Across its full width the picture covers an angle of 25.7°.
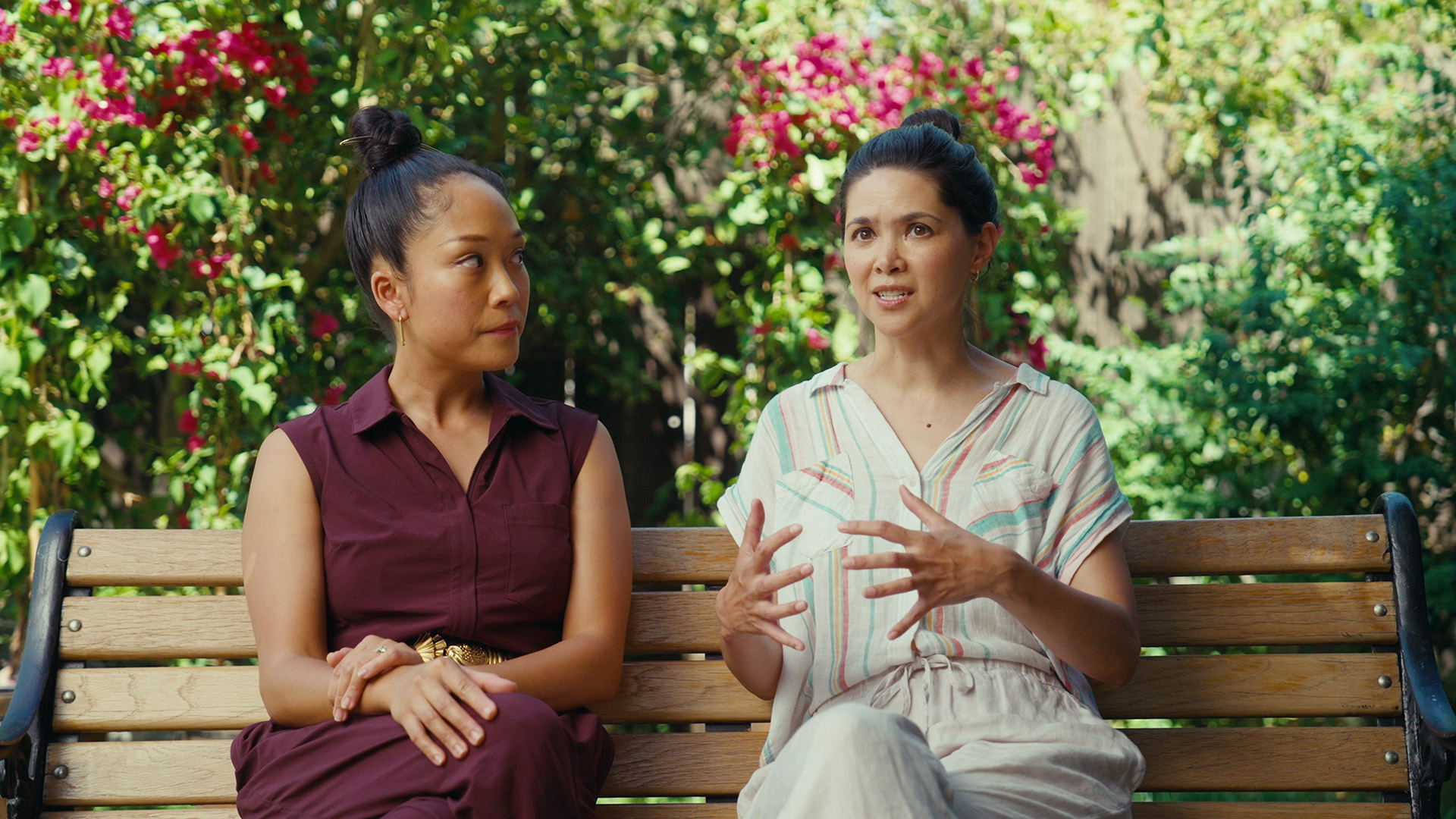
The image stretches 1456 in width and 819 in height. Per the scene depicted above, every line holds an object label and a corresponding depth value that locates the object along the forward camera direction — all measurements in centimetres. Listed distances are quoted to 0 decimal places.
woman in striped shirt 312
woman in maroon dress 317
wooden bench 341
